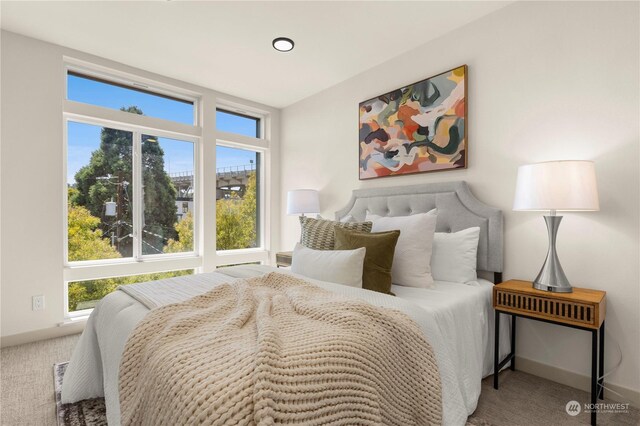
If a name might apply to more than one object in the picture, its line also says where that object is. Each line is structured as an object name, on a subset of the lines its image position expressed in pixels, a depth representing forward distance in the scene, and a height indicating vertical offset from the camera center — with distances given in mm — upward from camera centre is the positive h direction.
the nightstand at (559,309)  1651 -563
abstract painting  2547 +700
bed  1425 -540
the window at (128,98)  3141 +1177
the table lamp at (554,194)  1710 +74
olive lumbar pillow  1912 -291
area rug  1655 -1098
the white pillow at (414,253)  2107 -298
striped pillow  2352 -170
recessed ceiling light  2743 +1432
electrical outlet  2771 -806
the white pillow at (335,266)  1884 -350
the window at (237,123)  4105 +1133
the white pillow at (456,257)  2225 -342
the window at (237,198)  4090 +140
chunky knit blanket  830 -470
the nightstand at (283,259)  3355 -537
